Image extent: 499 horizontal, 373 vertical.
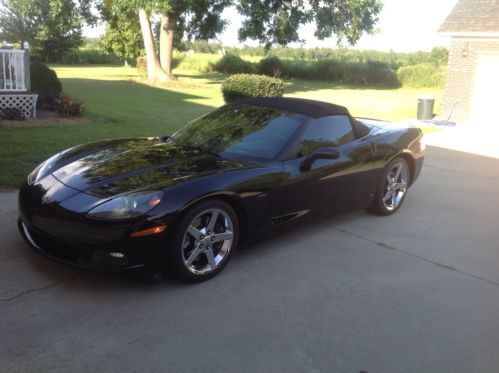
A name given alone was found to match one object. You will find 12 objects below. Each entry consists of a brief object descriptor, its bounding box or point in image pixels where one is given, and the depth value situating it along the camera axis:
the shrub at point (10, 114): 10.20
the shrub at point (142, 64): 36.50
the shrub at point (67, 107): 11.27
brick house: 15.81
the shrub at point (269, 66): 41.50
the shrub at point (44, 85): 11.76
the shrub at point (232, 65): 42.55
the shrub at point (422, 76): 36.81
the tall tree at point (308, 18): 25.42
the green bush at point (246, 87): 15.55
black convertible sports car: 3.41
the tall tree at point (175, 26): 24.50
